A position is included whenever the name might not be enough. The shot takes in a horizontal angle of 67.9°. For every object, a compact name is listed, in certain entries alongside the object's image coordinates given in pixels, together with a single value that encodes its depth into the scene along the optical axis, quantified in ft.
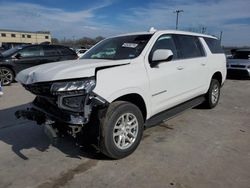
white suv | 7.57
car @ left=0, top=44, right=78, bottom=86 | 24.51
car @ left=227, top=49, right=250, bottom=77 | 28.08
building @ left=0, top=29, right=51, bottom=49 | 198.53
